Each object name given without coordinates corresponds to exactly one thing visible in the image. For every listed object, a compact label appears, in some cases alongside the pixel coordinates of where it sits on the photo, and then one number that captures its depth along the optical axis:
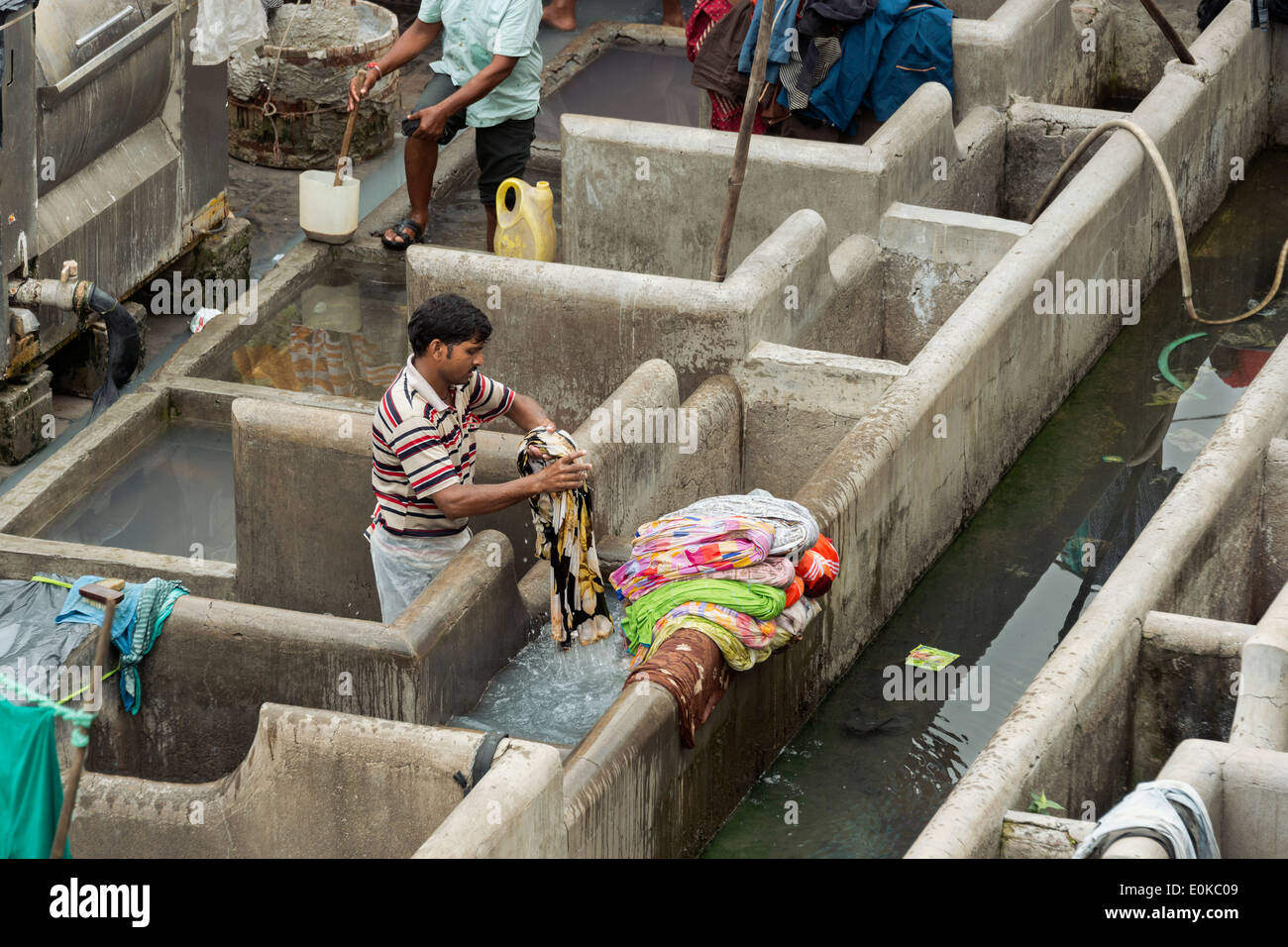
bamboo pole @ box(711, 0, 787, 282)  15.73
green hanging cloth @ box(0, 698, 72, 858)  10.23
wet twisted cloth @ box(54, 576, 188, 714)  12.33
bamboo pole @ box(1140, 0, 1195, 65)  19.66
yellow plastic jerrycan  18.87
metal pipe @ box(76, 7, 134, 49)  16.89
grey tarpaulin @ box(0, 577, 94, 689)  12.04
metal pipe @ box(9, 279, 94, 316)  16.28
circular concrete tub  21.56
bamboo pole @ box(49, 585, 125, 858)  8.68
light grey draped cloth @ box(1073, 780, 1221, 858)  9.45
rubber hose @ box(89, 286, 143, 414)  16.58
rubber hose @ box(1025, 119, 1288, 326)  17.58
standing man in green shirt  18.61
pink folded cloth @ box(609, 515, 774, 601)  12.48
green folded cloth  12.37
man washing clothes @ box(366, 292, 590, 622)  12.34
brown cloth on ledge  11.84
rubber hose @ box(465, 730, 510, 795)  10.48
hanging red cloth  20.33
